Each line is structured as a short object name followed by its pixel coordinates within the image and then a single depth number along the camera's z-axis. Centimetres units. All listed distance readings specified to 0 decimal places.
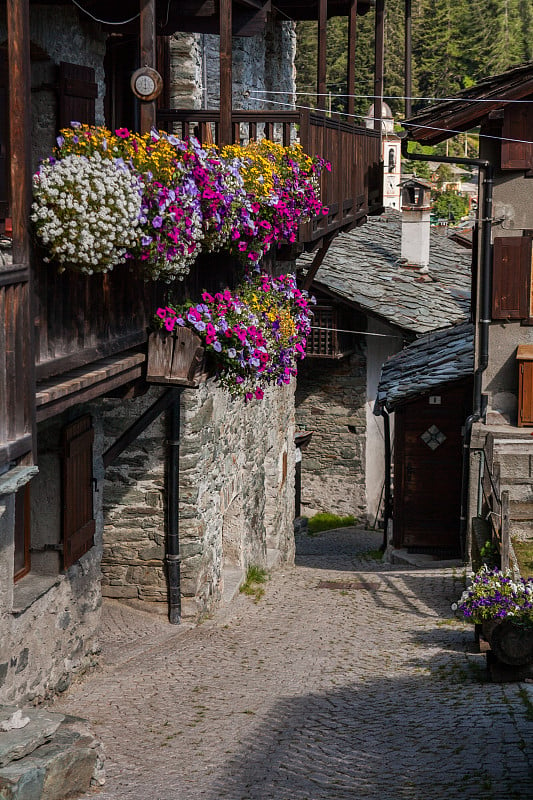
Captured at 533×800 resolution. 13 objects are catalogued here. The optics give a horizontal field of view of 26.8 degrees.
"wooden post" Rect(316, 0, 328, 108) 1074
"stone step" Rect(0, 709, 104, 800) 473
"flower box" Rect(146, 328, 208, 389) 683
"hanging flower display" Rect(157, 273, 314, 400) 701
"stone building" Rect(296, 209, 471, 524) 1981
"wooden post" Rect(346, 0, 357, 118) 1231
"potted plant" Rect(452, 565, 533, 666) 773
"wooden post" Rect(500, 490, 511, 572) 910
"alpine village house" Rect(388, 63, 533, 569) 1216
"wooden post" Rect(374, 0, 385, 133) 1336
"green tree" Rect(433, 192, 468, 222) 5297
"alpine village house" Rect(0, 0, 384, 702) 496
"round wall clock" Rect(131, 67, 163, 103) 621
